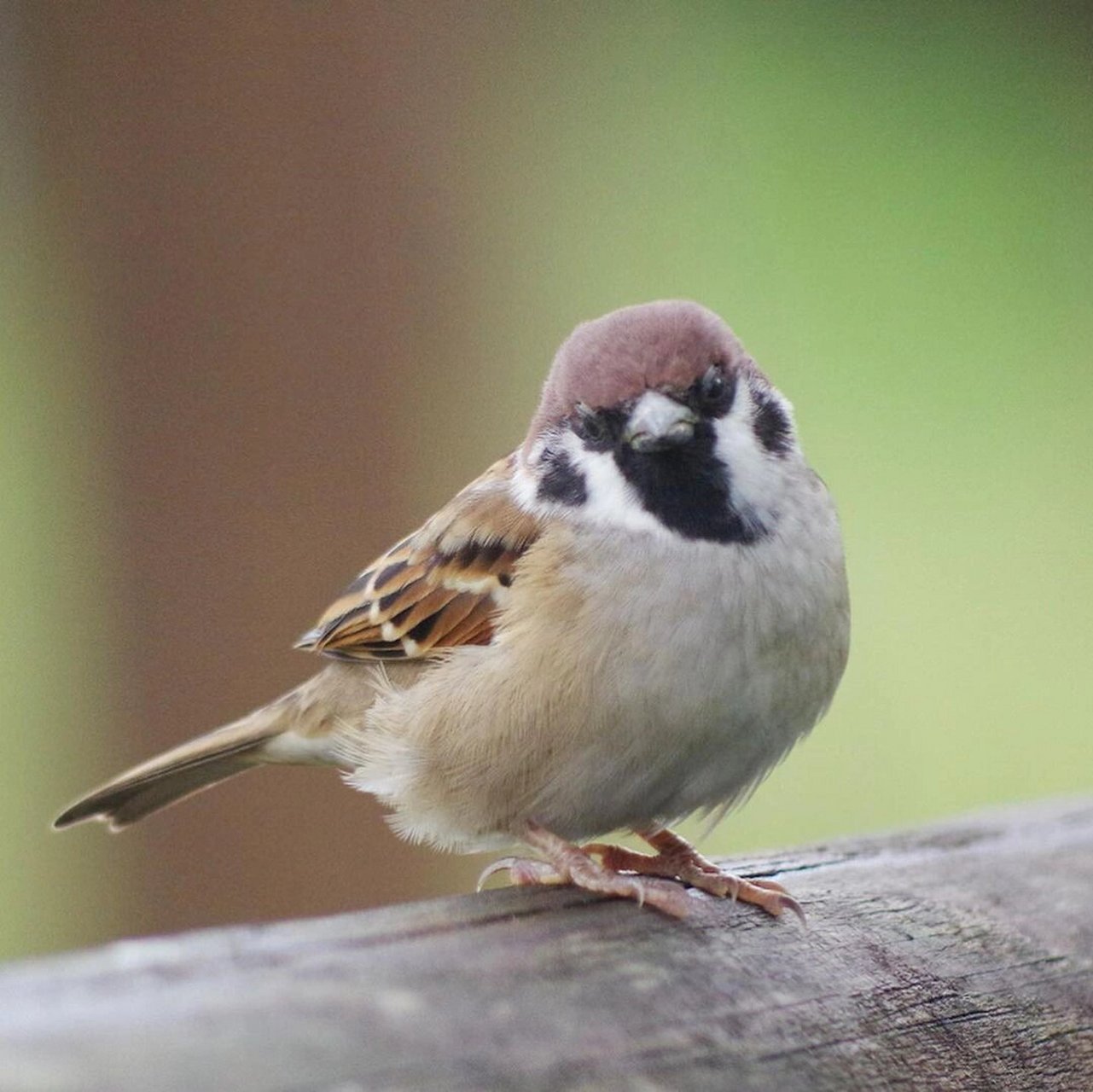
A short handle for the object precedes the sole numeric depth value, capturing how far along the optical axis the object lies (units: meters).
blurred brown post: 7.18
